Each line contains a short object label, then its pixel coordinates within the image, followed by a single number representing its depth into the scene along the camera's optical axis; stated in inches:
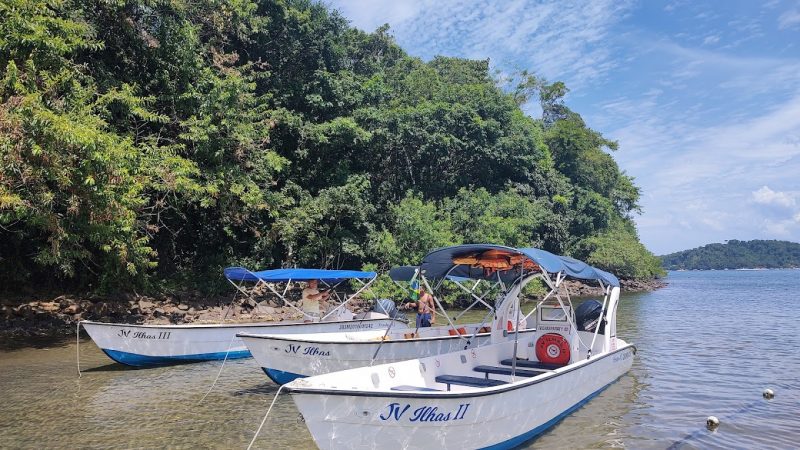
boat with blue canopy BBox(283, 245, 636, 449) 222.8
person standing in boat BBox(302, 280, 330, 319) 604.4
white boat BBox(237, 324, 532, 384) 392.2
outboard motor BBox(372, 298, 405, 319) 647.1
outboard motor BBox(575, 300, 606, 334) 438.0
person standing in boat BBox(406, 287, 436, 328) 542.0
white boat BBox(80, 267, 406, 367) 478.0
